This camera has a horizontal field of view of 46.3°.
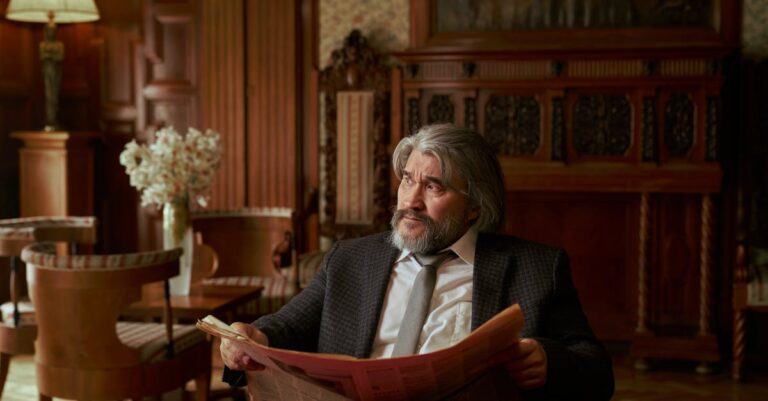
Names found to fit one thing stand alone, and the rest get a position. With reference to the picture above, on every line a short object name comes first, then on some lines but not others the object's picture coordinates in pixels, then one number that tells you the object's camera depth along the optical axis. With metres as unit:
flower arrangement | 4.00
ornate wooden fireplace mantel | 5.12
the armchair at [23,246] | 3.93
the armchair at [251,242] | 5.06
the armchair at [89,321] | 3.15
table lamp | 5.52
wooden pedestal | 5.72
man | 2.08
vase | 4.04
